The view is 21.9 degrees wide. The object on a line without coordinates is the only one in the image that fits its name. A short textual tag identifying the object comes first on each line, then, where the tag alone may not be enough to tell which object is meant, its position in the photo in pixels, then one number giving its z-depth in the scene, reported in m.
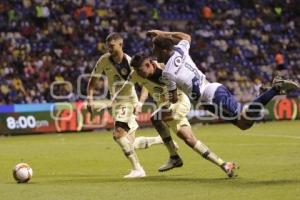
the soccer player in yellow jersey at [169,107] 11.91
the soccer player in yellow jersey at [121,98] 13.05
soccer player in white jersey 11.56
